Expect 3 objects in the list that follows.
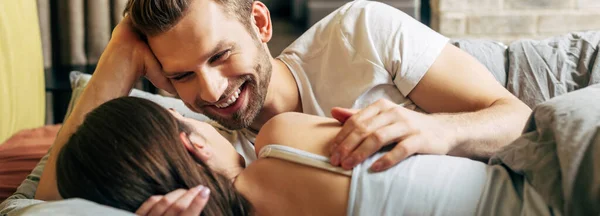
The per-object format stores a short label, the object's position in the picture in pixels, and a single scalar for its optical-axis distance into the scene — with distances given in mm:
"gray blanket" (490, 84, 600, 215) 969
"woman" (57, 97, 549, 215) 1029
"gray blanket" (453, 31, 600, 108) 1721
